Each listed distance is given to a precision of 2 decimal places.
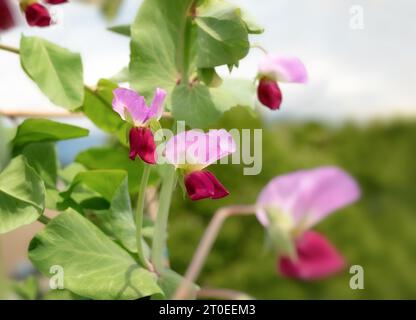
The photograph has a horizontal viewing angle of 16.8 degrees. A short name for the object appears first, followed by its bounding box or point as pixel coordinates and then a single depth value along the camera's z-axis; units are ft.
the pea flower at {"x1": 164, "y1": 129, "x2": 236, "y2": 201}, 1.54
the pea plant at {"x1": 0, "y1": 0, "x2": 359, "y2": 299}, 1.58
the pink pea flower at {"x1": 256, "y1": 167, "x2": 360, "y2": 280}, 1.65
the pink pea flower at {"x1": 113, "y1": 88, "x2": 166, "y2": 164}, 1.55
